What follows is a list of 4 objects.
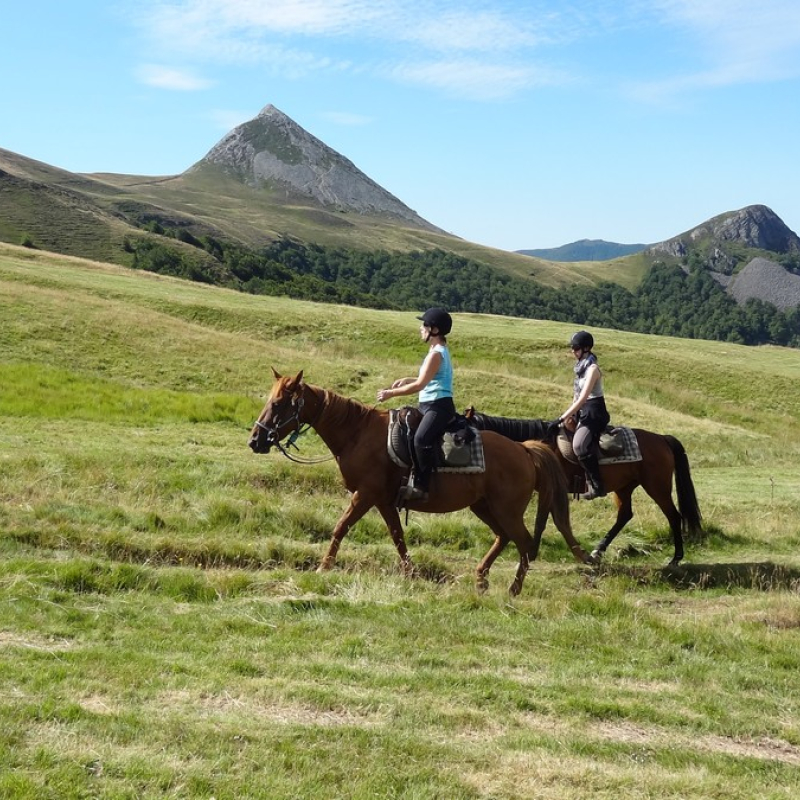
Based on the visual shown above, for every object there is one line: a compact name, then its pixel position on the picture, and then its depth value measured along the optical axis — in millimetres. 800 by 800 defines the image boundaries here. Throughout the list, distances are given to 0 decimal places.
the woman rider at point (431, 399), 11219
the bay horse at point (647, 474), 13938
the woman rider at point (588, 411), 13203
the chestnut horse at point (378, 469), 11562
